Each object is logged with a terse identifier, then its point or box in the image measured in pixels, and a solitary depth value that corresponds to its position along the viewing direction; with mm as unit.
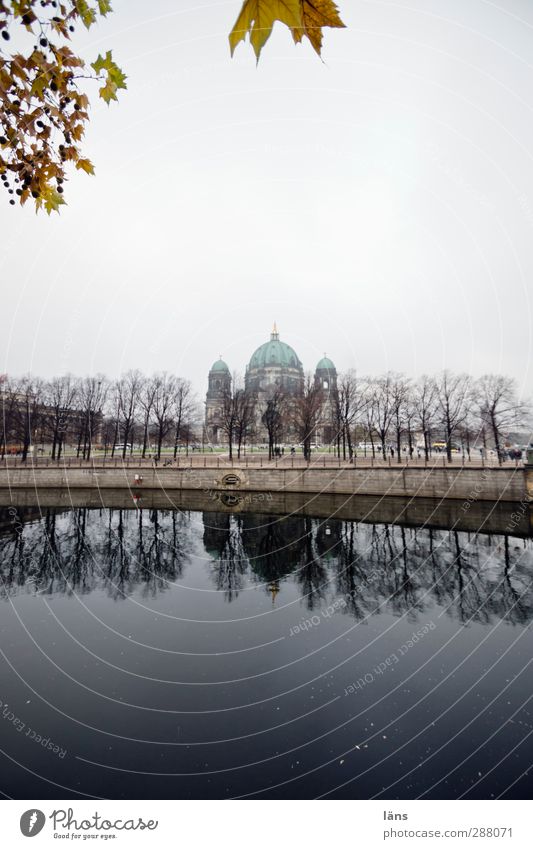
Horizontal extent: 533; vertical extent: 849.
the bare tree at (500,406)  39969
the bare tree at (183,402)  50981
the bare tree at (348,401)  46397
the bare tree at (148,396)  49375
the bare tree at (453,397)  43562
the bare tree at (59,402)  45825
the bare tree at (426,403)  44738
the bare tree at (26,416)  45969
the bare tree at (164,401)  49406
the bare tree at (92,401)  47531
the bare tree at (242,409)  49216
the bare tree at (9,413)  46250
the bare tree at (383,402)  46344
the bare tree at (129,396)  49688
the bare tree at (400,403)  45562
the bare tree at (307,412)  45344
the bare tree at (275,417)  47344
